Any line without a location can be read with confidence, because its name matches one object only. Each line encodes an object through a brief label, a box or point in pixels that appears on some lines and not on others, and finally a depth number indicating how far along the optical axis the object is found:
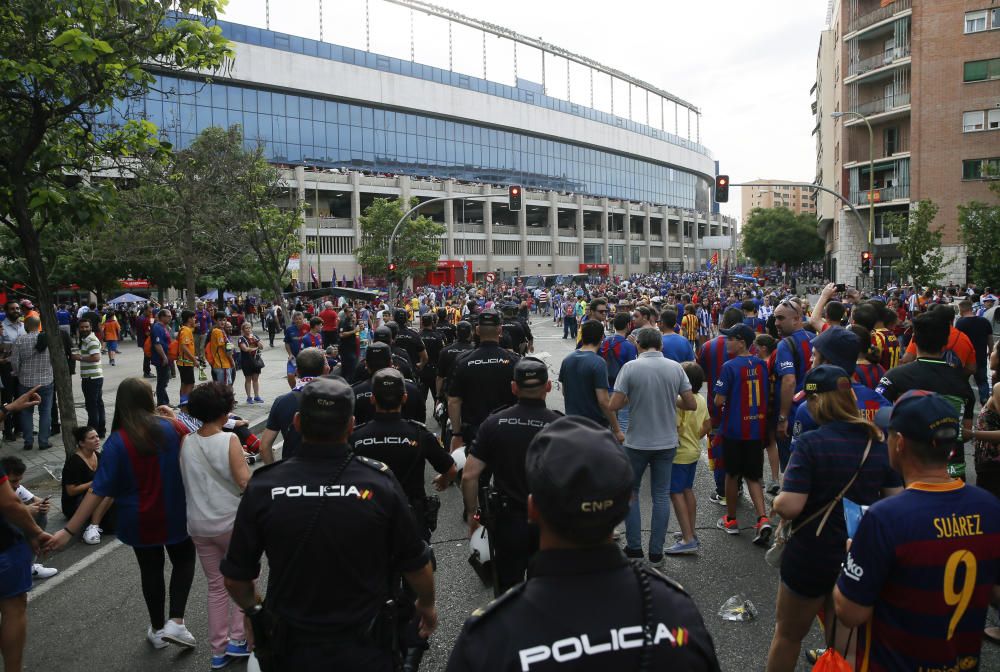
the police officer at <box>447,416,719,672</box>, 1.59
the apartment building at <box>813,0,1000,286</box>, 37.88
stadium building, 61.00
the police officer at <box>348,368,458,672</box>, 4.29
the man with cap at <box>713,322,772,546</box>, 6.13
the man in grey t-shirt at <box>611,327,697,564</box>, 5.66
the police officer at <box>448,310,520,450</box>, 6.18
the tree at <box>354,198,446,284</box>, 46.03
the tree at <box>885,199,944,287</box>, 25.98
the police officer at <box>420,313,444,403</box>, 11.09
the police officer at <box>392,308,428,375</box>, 10.22
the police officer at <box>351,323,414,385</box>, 7.55
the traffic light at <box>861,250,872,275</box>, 26.39
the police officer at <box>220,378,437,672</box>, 2.73
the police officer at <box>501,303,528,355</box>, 10.40
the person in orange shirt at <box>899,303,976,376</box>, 6.93
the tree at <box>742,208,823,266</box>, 83.88
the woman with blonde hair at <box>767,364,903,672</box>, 3.60
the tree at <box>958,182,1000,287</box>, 25.48
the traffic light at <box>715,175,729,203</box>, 27.08
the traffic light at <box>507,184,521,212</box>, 28.45
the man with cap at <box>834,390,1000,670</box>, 2.51
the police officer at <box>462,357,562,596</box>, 4.31
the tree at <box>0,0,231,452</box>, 7.41
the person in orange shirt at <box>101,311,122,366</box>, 22.80
